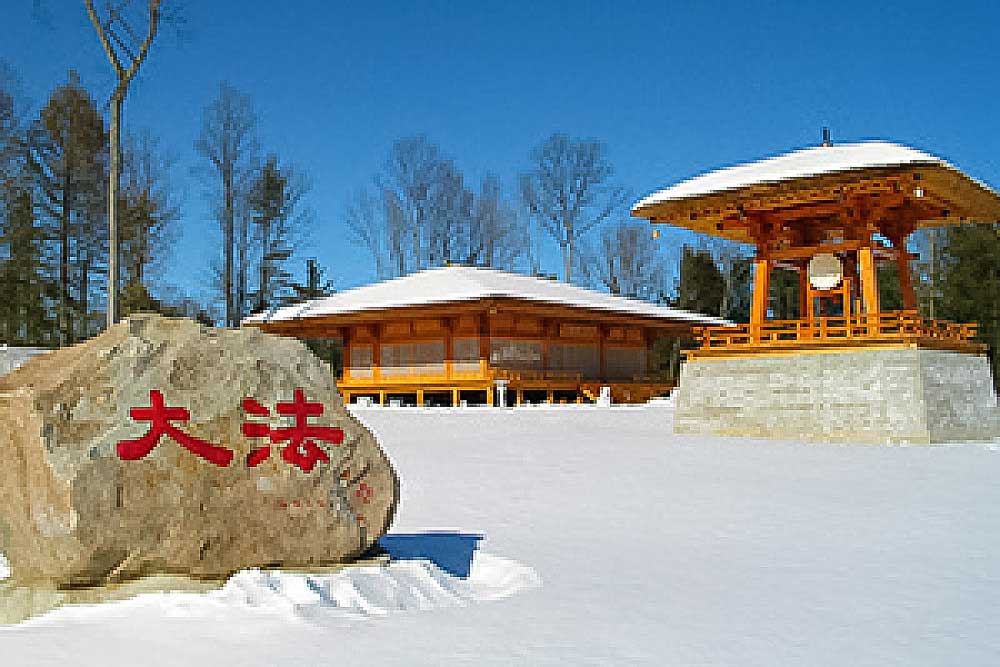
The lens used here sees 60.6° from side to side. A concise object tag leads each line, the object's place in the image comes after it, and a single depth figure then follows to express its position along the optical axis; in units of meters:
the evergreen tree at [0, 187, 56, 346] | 28.61
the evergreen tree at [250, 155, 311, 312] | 37.12
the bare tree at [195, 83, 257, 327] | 32.25
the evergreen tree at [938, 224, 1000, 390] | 30.53
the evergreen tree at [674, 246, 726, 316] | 42.25
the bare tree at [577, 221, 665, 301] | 46.25
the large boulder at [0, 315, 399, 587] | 4.84
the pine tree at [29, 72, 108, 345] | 29.20
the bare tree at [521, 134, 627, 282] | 39.62
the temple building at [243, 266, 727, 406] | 23.78
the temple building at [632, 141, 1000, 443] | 14.91
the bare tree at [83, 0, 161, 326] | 17.20
